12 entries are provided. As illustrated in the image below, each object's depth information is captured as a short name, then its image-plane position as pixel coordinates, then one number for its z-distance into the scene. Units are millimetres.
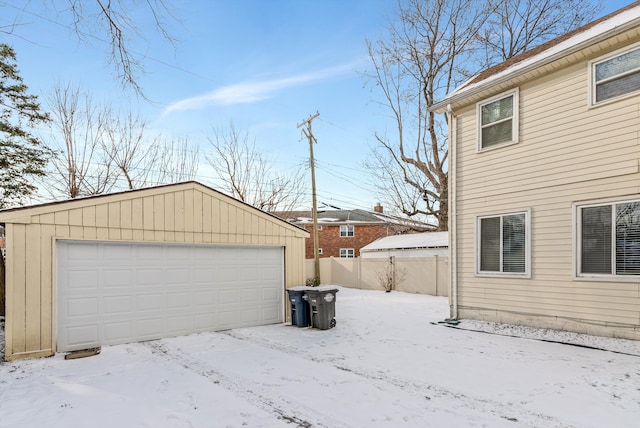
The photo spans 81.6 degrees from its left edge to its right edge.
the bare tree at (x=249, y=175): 21469
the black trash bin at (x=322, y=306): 8430
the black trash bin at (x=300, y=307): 8742
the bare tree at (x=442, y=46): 18406
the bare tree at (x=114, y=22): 3680
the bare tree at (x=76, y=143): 14422
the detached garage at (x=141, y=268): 6203
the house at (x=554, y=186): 6723
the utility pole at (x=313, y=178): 18234
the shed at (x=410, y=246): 17420
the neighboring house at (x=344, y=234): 31844
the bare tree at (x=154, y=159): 16719
